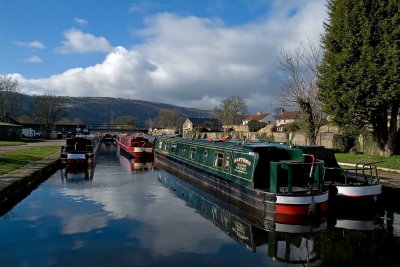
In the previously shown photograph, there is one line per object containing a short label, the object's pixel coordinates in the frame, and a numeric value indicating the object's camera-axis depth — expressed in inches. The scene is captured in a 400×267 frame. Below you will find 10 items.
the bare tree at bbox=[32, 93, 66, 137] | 3144.7
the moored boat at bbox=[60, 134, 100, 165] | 939.3
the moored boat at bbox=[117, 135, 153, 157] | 1273.4
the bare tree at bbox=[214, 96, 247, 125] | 3570.1
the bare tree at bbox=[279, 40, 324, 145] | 1082.7
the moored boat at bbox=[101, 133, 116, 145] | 3181.6
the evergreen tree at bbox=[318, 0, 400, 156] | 805.9
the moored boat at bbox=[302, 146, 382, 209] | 450.0
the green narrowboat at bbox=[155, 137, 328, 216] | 409.4
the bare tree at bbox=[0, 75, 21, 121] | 2839.6
